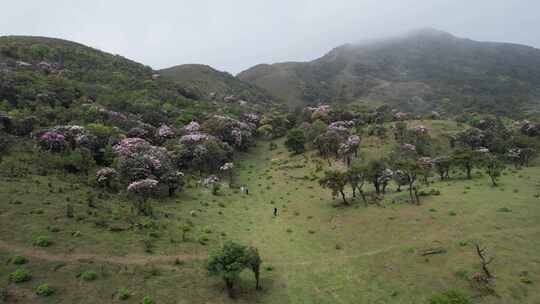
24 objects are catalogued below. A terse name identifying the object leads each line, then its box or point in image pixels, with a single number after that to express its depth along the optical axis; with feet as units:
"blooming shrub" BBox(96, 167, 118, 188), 143.02
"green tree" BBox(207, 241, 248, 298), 76.18
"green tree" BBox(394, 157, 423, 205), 141.57
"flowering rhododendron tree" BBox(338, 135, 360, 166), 213.05
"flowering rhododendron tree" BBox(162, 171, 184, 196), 152.25
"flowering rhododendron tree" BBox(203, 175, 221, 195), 166.30
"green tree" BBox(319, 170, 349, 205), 143.02
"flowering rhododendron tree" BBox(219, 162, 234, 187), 192.34
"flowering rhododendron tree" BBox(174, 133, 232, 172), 197.47
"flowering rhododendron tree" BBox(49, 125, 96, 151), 166.09
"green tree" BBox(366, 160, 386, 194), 152.88
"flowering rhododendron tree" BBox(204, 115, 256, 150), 252.42
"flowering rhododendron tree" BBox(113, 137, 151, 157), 161.68
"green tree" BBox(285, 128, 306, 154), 249.55
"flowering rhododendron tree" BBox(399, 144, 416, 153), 219.82
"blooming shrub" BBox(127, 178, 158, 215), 129.90
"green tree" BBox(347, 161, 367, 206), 146.72
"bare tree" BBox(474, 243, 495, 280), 77.30
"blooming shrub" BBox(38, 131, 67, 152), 159.12
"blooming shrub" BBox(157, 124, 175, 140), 224.53
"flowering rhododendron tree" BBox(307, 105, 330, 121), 326.38
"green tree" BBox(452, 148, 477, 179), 173.37
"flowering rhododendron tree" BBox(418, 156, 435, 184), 166.40
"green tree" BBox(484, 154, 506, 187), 153.48
